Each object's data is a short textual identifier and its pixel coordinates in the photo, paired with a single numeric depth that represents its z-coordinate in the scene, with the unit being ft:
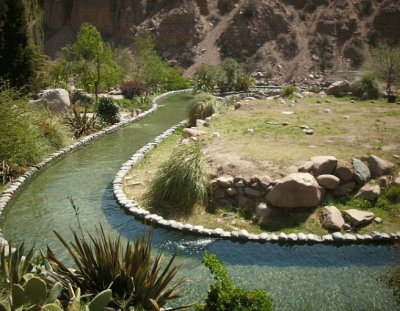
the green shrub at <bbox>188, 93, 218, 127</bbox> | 59.36
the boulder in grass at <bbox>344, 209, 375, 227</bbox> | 29.89
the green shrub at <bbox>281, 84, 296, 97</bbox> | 81.05
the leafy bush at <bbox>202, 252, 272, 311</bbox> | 16.37
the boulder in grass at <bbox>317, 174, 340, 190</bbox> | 33.06
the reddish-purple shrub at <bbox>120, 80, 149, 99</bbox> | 85.97
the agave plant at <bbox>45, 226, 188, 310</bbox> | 18.76
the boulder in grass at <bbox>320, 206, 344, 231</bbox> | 29.58
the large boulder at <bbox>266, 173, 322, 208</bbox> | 31.07
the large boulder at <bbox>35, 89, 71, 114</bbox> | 58.54
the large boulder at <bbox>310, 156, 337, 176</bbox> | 33.81
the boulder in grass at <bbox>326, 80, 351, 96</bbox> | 84.70
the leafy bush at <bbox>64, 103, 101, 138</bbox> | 55.20
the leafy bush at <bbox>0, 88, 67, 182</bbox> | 38.09
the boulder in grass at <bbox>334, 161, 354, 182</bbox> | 33.96
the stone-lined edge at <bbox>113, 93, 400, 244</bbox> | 28.37
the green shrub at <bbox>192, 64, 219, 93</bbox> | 96.02
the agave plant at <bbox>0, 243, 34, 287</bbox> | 19.46
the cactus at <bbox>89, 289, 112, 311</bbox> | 16.12
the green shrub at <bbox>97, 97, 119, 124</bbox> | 63.62
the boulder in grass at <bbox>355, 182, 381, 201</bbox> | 32.73
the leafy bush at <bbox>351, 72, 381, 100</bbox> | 78.07
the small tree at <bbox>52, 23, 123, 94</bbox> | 75.56
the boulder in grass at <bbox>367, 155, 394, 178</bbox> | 34.99
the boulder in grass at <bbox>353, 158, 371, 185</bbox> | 33.94
